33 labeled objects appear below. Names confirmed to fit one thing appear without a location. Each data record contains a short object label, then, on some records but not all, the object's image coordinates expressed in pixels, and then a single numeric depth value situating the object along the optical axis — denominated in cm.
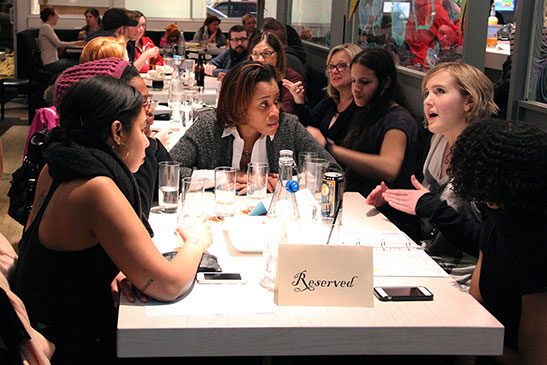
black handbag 316
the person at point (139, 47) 733
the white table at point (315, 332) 187
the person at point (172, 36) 1023
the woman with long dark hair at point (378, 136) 399
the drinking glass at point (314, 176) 319
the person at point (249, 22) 1048
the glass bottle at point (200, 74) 711
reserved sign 203
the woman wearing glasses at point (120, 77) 331
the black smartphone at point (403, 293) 212
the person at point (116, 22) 767
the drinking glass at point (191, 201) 276
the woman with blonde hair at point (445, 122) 297
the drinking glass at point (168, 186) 302
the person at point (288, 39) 693
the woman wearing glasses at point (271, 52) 578
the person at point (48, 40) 1082
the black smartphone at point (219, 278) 220
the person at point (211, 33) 1189
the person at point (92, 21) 1185
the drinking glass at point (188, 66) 696
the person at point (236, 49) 775
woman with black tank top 206
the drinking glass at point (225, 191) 294
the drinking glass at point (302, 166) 324
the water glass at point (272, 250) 219
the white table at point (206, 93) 614
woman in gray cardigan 359
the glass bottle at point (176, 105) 500
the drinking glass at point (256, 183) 312
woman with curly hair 210
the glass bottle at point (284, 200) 243
